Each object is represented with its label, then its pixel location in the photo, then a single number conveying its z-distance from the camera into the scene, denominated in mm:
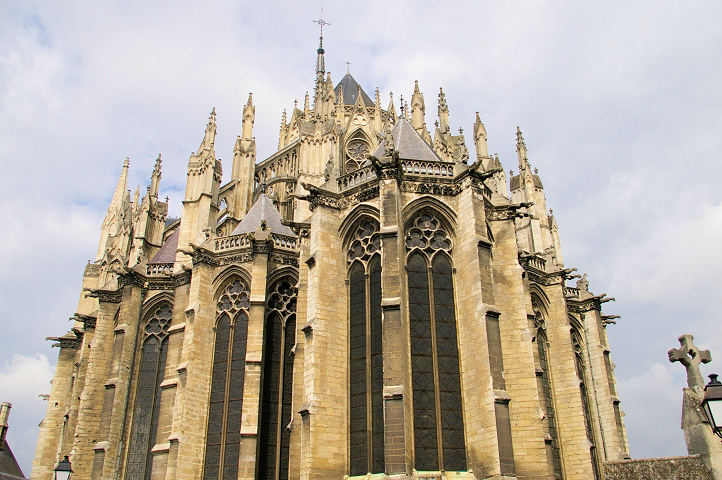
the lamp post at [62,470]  11344
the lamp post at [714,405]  6180
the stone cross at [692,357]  8484
